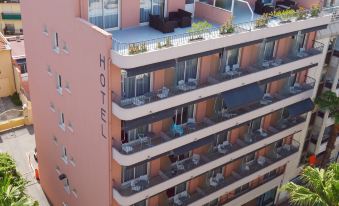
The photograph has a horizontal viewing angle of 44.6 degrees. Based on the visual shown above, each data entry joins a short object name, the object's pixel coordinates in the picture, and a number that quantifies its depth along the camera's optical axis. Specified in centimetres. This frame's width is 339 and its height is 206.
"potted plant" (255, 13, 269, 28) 3000
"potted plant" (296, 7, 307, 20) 3253
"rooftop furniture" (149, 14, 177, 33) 2866
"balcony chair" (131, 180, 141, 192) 2951
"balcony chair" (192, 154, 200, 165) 3275
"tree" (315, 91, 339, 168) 3759
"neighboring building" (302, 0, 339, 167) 3734
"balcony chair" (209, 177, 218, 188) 3566
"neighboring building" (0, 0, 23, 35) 7400
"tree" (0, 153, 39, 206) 2447
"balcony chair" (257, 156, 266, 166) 3897
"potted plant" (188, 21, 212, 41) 2698
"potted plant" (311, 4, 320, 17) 3316
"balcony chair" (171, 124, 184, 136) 2958
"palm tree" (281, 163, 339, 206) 2506
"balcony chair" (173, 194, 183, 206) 3350
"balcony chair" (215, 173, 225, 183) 3625
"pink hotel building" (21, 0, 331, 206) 2631
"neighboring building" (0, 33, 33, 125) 5625
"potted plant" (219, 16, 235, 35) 2825
